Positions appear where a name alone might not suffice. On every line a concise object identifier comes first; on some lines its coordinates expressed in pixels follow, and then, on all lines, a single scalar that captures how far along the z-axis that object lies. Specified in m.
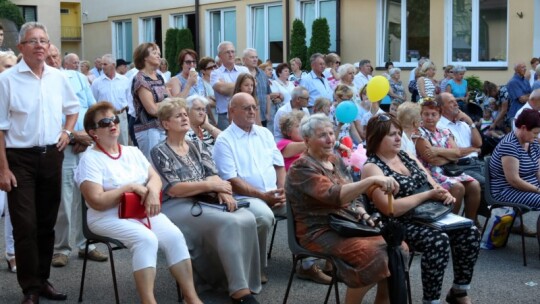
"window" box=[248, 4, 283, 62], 20.47
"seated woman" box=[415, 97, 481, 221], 6.85
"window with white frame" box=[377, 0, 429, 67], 16.53
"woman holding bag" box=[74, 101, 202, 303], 4.67
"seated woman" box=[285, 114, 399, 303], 4.41
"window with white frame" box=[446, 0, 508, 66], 14.90
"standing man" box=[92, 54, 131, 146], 11.34
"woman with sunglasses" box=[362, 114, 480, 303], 4.83
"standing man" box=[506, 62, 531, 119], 12.23
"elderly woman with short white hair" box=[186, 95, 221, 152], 6.50
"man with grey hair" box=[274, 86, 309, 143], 8.26
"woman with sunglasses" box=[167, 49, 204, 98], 8.15
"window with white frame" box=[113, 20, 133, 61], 26.97
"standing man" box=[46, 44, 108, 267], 6.00
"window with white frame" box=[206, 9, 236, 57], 22.23
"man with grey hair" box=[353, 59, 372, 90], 13.09
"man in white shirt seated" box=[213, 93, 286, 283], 5.81
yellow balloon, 8.40
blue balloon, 7.75
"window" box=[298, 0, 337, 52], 18.45
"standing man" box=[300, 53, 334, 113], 10.76
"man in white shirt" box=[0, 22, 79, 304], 4.92
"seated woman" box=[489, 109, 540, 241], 6.42
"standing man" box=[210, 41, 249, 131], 8.79
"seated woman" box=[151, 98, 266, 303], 5.08
